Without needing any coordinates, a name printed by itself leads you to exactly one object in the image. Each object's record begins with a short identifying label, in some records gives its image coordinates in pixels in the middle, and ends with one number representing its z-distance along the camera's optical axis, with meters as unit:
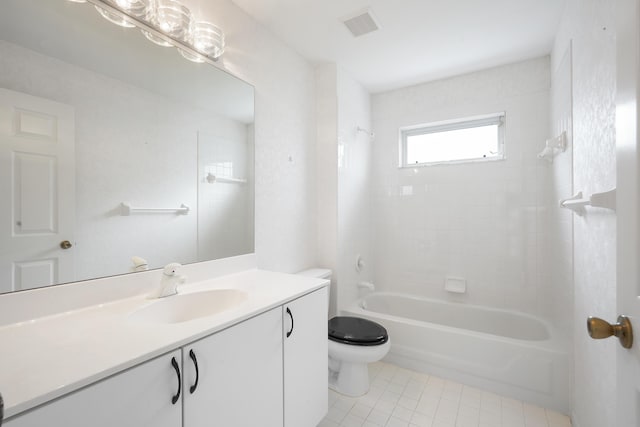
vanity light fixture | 1.15
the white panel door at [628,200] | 0.49
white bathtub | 1.69
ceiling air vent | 1.72
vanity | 0.60
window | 2.51
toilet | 1.74
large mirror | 0.90
